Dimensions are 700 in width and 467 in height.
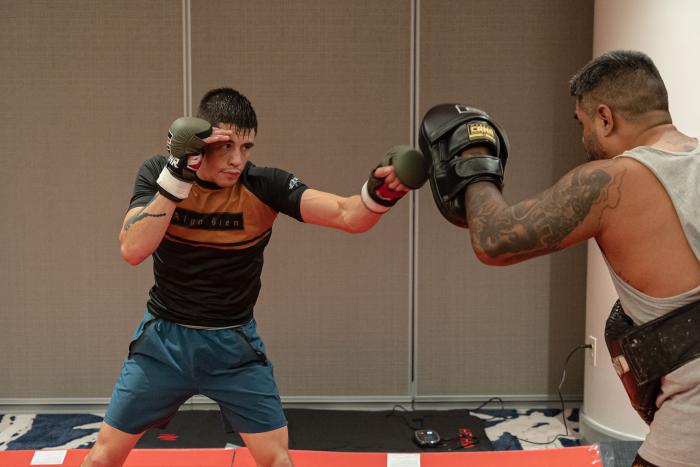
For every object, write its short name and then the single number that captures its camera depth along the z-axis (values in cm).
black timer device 378
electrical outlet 388
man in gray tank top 167
